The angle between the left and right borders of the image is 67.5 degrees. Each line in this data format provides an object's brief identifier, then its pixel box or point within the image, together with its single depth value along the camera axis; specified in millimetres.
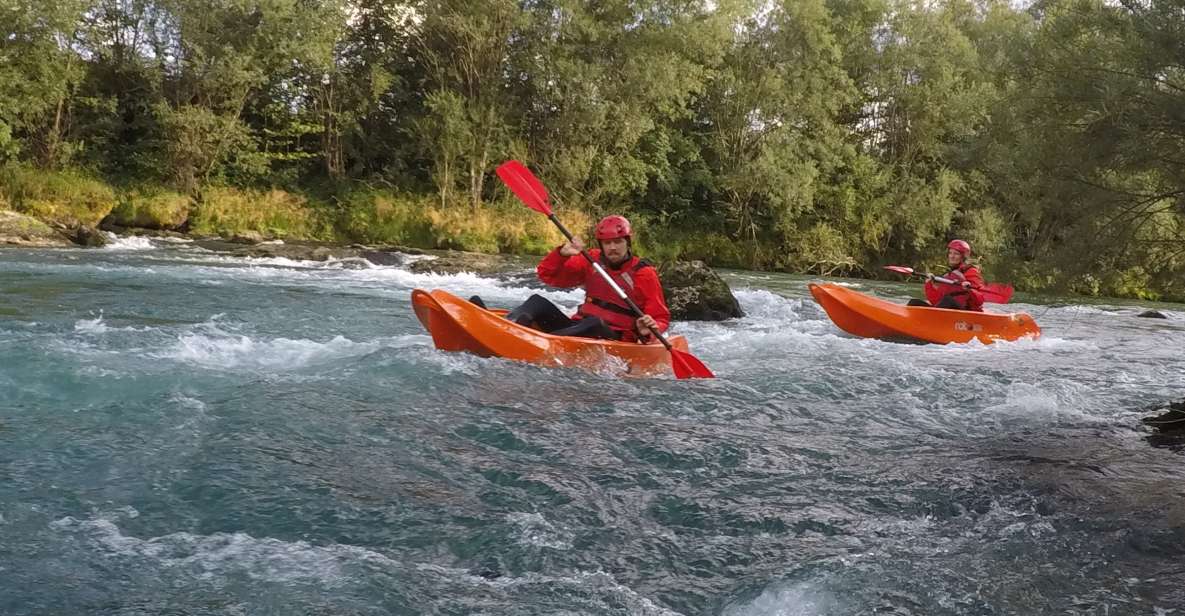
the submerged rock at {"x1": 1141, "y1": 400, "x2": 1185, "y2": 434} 4816
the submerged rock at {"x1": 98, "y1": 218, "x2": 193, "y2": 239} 16578
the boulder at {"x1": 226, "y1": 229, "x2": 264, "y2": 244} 16356
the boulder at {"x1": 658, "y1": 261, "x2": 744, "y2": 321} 9656
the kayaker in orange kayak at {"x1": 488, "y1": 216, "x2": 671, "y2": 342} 5988
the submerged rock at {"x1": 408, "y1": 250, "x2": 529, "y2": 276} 13883
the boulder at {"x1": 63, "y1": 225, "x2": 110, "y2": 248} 14242
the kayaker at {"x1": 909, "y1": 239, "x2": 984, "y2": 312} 8891
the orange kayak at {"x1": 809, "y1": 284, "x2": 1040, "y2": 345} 8500
